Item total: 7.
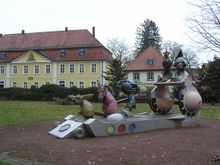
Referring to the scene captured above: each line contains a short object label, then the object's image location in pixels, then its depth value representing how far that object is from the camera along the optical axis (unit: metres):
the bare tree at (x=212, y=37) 8.68
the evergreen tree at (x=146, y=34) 53.02
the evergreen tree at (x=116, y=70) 31.80
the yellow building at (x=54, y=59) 42.79
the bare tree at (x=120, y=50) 49.24
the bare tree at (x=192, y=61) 43.81
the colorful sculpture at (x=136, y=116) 8.02
